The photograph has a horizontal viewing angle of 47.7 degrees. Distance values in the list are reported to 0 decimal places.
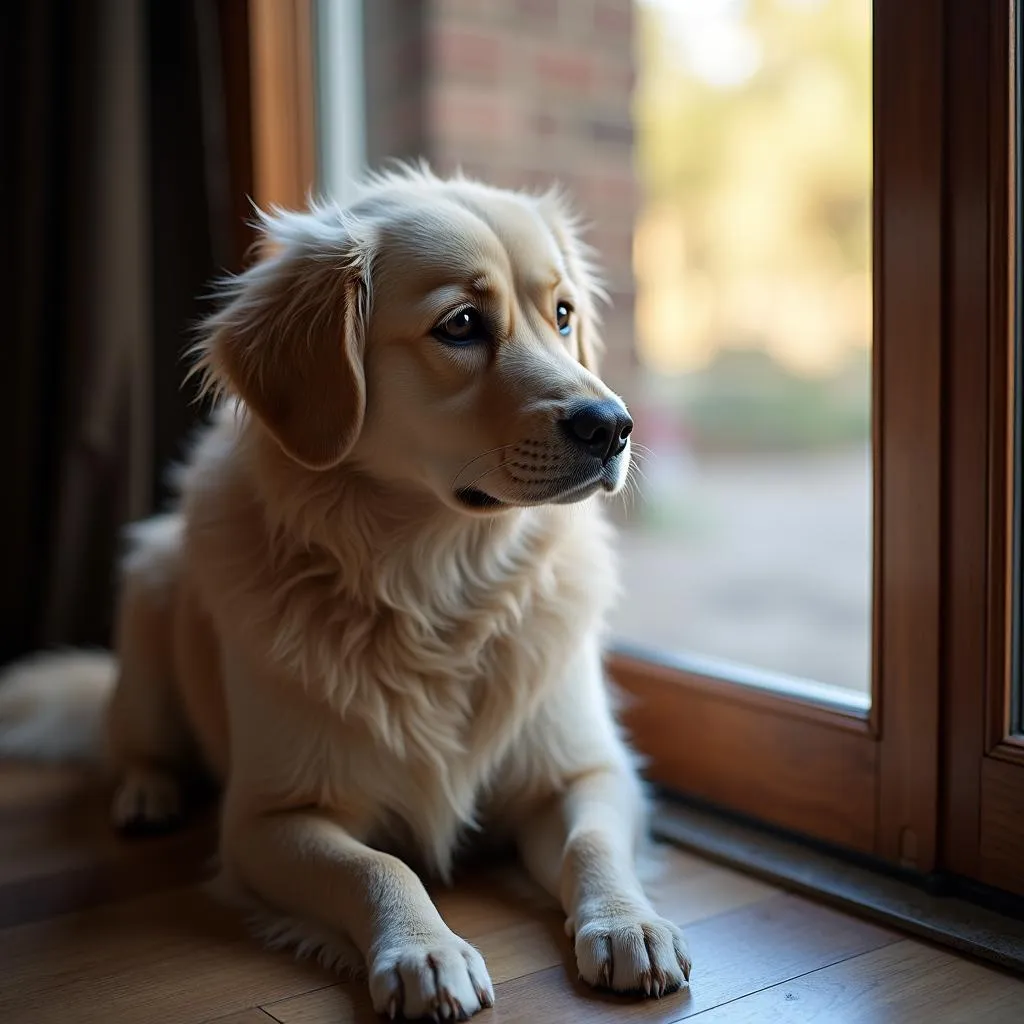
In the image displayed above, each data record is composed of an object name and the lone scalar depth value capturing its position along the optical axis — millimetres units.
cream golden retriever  1357
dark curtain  2328
